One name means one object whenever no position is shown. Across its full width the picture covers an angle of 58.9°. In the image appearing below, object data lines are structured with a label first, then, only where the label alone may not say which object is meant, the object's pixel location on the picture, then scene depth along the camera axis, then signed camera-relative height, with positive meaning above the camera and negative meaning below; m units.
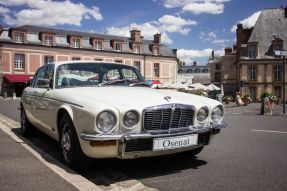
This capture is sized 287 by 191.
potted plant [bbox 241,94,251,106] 23.26 -0.52
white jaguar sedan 3.02 -0.29
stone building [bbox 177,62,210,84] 71.35 +6.24
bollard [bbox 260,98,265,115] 12.80 -0.74
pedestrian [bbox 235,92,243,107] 21.36 -0.64
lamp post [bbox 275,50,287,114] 12.27 +2.01
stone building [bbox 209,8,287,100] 35.62 +5.59
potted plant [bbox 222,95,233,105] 24.51 -0.63
